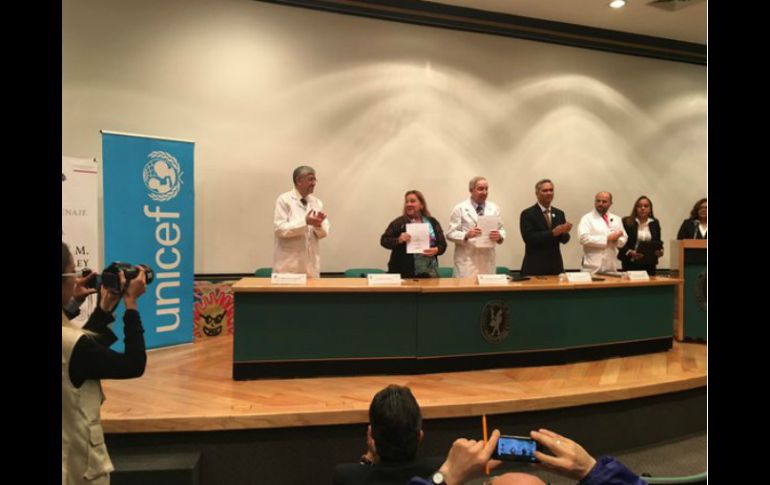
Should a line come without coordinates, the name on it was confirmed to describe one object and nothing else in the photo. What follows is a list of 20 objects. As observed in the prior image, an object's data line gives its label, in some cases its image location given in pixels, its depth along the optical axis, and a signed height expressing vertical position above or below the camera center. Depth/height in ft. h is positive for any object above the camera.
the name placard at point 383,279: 11.81 -0.89
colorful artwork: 16.20 -2.18
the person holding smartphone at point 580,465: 3.45 -1.50
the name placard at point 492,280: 12.35 -0.94
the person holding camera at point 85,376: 4.38 -1.21
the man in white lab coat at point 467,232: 14.24 +0.17
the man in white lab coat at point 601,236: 15.83 +0.14
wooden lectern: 15.44 -1.48
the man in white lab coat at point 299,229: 13.00 +0.27
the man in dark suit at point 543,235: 14.66 +0.15
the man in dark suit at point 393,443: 5.04 -2.01
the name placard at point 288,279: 11.36 -0.86
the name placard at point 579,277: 13.13 -0.93
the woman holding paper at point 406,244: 13.73 -0.10
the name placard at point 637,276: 14.24 -0.97
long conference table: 11.16 -1.95
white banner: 12.87 +0.68
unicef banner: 13.55 +0.50
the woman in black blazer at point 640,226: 17.88 +0.51
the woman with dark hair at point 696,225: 18.22 +0.56
